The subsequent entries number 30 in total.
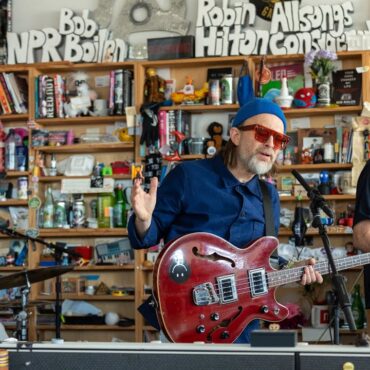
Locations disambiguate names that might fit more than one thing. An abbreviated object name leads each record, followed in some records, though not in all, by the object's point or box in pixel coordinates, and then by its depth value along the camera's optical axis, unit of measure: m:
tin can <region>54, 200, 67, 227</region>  6.10
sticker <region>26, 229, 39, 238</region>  5.83
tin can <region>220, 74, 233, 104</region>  5.86
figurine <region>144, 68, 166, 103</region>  5.98
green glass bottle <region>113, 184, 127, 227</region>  6.02
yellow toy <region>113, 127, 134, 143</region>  6.04
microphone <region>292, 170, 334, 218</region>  2.78
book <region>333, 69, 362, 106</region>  5.69
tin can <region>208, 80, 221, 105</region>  5.88
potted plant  5.62
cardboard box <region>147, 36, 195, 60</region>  6.00
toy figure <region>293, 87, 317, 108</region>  5.71
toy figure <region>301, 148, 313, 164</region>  5.77
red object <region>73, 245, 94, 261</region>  6.16
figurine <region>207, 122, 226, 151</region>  5.90
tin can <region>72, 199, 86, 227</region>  6.11
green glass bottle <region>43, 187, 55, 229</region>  6.12
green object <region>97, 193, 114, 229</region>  6.05
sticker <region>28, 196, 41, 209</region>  6.12
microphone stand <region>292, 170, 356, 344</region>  2.54
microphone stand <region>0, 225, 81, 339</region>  5.34
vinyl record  6.00
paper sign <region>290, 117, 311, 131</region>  5.93
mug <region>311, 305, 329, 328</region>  5.50
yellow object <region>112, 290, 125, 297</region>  5.93
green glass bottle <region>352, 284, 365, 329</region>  5.41
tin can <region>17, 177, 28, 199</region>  6.22
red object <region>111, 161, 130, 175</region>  6.10
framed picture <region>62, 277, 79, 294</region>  6.13
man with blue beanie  2.97
